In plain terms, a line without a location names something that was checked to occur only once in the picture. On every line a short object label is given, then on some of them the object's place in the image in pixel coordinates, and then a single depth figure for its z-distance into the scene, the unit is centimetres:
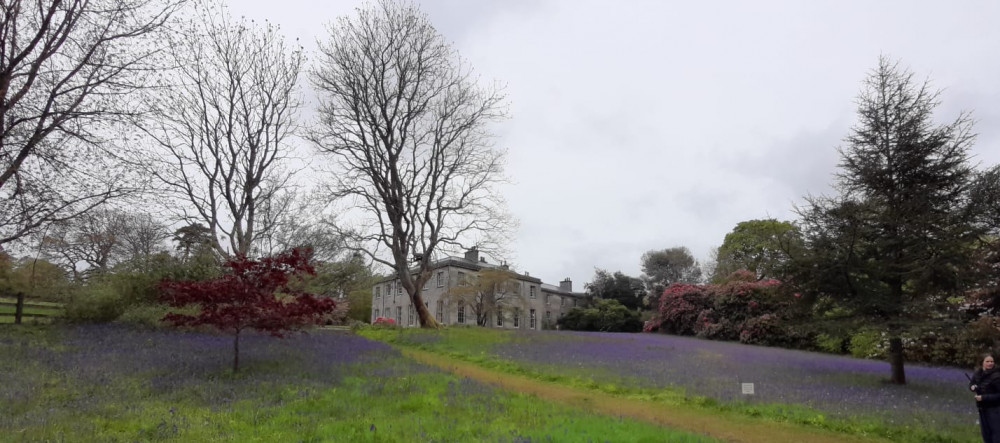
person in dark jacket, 741
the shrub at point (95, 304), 1864
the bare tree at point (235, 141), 2420
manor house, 4288
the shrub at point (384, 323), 2878
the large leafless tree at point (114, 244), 2981
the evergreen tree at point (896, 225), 1227
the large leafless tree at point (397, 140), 2634
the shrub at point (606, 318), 4809
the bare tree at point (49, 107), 1117
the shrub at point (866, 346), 2053
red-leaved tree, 1082
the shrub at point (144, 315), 1892
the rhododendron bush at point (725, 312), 2850
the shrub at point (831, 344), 2369
